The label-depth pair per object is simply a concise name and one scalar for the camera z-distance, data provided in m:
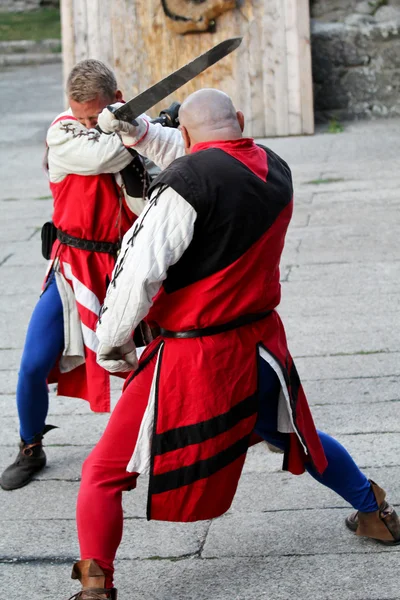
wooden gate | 19.42
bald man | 5.23
